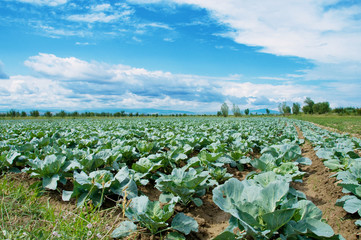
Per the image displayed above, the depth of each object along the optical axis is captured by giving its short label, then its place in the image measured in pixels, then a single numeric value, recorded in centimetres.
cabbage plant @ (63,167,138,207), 276
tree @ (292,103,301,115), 9512
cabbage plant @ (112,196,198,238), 217
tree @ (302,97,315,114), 9850
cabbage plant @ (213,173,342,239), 176
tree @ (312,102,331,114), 8938
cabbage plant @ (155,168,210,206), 268
